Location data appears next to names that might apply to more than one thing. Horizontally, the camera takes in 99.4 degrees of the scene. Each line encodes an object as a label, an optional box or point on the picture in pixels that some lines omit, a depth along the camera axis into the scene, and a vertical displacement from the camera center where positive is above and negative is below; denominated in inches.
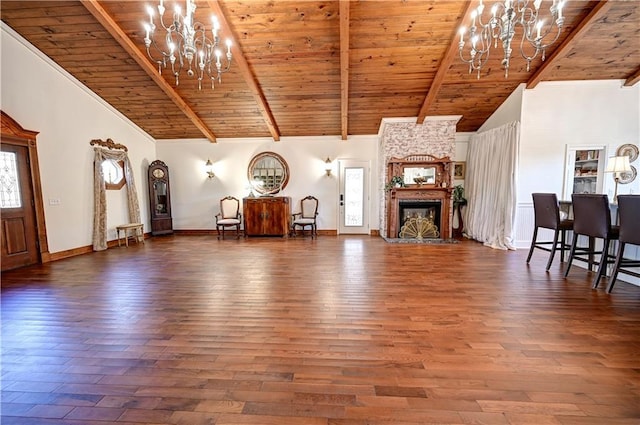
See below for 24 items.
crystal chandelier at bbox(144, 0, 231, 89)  109.5 +67.9
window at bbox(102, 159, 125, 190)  245.1 +14.5
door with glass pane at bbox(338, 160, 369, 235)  294.2 -10.8
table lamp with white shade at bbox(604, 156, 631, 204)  169.5 +12.4
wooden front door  166.7 -12.7
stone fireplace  259.3 +47.4
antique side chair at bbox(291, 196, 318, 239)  292.0 -26.7
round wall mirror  298.1 +16.7
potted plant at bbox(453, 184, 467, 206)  278.8 -10.1
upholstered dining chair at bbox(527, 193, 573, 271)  158.6 -20.2
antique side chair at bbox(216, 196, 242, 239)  291.4 -22.3
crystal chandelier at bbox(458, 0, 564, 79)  102.9 +68.3
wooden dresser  276.4 -27.6
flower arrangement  261.1 +4.6
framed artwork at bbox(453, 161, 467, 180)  283.8 +16.9
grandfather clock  287.3 -10.5
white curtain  216.8 -0.1
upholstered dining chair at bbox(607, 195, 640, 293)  115.3 -18.3
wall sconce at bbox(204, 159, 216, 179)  301.8 +21.7
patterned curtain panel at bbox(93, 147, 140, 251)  223.5 -11.9
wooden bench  243.4 -39.9
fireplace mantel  257.9 -3.3
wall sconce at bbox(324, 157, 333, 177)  292.7 +23.1
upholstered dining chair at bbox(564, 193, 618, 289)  128.9 -18.4
